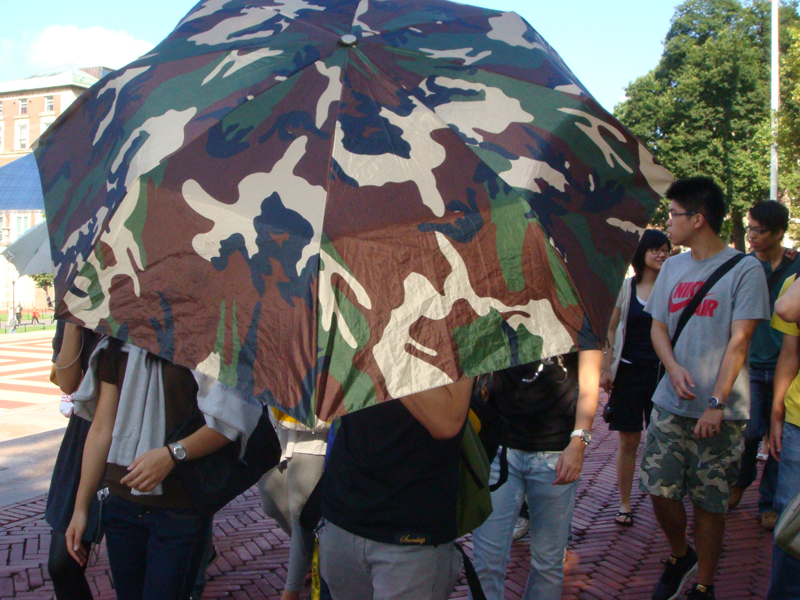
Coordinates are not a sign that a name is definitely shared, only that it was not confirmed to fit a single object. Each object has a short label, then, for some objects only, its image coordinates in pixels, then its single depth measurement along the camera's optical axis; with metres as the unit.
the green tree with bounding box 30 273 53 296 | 34.17
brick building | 52.75
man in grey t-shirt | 3.26
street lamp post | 19.02
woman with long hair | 4.51
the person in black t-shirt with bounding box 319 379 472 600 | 1.85
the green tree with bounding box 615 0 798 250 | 30.73
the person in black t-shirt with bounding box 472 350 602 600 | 2.75
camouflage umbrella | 1.36
